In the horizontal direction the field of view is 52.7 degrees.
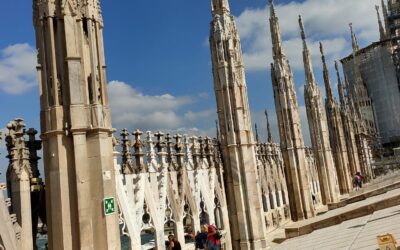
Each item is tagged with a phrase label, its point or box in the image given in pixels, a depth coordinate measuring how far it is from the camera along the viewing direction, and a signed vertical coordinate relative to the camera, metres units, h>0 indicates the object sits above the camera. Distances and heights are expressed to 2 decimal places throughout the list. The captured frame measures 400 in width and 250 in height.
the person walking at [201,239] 10.54 -1.39
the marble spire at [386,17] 60.12 +21.45
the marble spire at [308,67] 28.89 +7.47
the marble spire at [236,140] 13.97 +1.43
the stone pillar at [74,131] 6.70 +1.16
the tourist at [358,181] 30.55 -1.08
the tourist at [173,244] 9.83 -1.33
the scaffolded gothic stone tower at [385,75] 57.72 +12.82
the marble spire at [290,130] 20.91 +2.40
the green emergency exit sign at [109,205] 6.80 -0.15
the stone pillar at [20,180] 7.39 +0.50
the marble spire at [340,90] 40.61 +8.63
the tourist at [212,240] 9.79 -1.35
